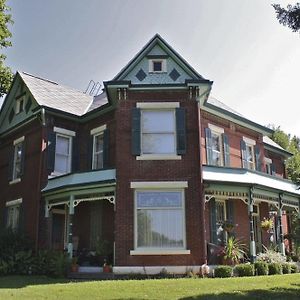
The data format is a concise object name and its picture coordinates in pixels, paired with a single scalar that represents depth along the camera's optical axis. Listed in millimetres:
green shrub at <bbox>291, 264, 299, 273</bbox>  16438
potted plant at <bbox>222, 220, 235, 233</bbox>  17605
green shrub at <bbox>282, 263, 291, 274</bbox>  16016
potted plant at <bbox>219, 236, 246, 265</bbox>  15320
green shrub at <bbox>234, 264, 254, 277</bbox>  14555
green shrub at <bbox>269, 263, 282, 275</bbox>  15477
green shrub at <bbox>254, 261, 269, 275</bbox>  15025
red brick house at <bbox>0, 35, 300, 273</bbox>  15289
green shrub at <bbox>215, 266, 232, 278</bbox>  14242
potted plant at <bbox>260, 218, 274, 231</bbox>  19922
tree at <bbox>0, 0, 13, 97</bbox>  19180
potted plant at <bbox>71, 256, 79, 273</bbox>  15221
